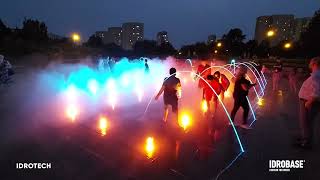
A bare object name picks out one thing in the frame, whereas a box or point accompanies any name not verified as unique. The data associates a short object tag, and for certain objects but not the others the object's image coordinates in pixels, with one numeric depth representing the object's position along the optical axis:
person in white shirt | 4.24
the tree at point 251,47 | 49.18
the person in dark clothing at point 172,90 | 5.62
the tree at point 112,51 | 40.08
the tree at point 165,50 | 64.53
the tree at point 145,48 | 59.13
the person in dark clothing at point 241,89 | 5.53
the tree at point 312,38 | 20.56
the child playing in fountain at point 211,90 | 6.58
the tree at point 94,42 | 48.88
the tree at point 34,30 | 25.75
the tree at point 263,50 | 49.25
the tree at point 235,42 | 50.66
